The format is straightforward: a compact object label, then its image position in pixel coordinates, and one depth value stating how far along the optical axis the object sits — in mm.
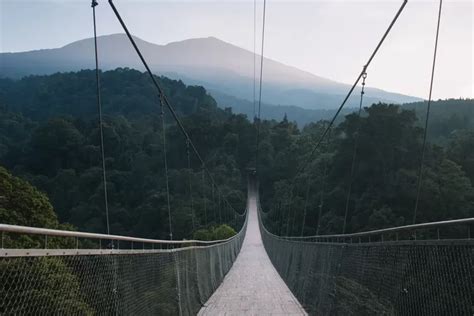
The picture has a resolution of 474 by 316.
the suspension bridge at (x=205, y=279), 2342
